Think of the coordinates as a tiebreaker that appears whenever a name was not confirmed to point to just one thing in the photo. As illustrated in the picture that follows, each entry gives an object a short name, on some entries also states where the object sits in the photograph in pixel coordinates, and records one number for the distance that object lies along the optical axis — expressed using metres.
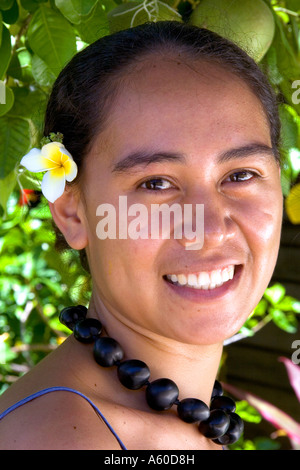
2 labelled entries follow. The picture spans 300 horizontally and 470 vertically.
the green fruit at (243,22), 0.78
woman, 0.69
